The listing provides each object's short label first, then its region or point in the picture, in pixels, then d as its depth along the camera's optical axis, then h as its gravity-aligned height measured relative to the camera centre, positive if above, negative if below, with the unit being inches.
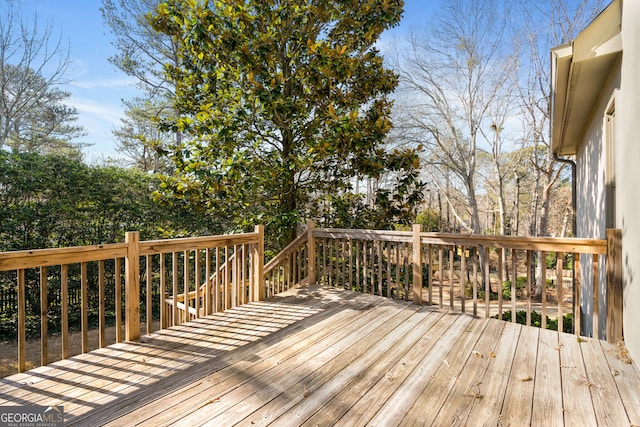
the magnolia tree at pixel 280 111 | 189.9 +63.8
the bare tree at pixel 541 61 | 336.2 +175.9
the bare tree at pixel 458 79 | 406.0 +175.2
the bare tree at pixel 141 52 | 380.5 +205.6
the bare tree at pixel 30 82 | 367.9 +168.8
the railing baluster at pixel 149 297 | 117.5 -35.1
